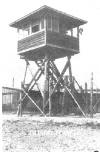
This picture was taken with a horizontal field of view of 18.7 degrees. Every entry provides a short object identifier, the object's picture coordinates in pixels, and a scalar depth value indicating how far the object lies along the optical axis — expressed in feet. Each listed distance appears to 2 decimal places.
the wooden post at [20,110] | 76.65
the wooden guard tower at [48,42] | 68.39
